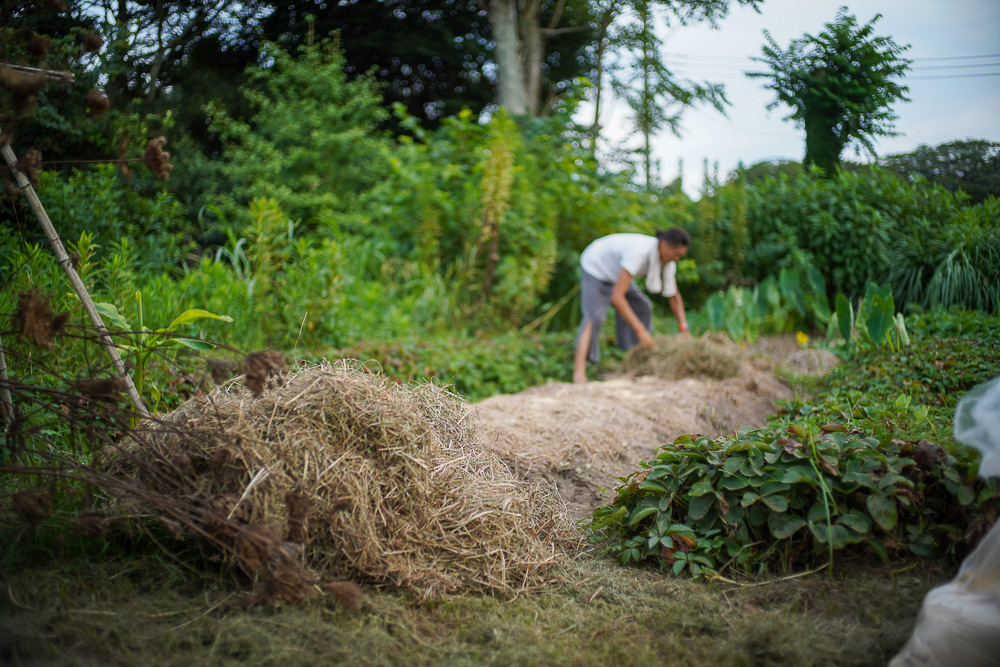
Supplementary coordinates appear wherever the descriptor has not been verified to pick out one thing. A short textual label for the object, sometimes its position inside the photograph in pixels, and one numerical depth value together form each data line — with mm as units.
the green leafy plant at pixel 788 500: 1992
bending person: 5617
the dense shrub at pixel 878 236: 5617
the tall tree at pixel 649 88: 8336
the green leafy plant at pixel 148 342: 2518
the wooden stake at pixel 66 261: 2258
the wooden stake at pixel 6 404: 2224
